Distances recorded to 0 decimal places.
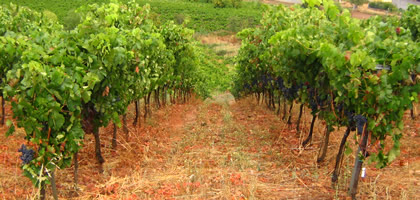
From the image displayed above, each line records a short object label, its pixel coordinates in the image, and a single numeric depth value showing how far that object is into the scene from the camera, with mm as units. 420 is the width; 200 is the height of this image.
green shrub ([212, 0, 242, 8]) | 58156
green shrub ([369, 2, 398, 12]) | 51712
